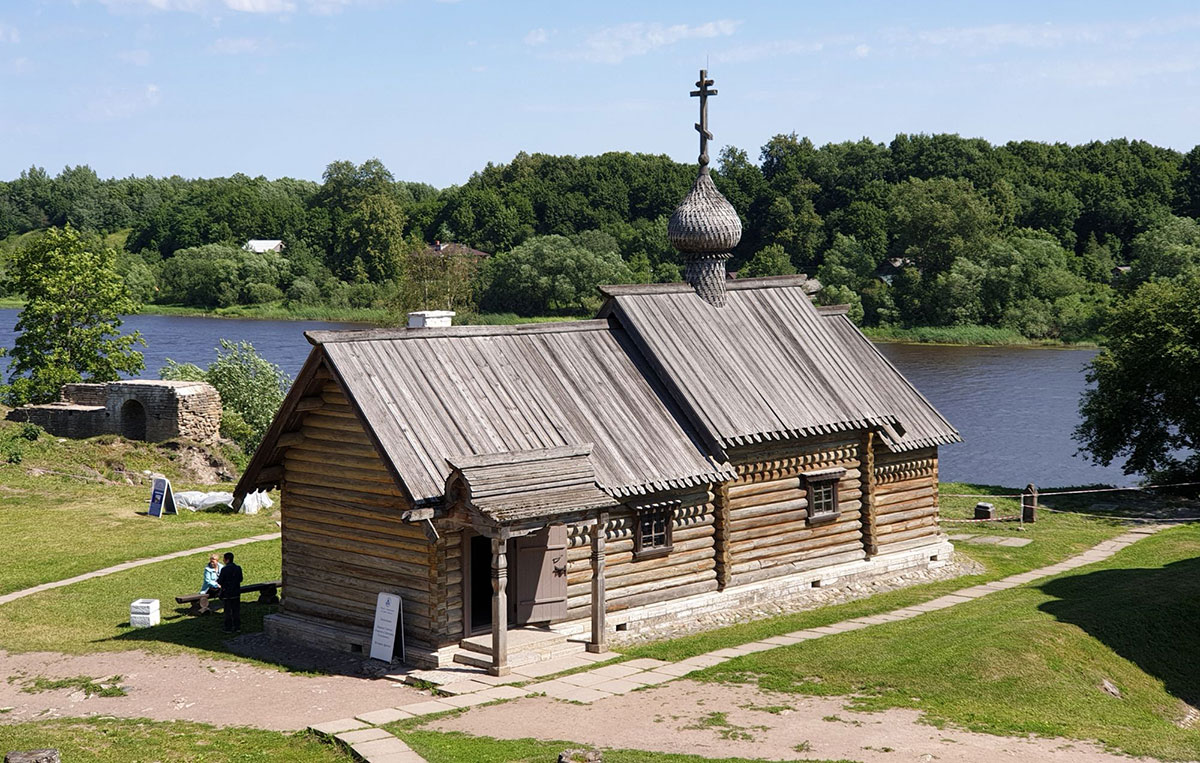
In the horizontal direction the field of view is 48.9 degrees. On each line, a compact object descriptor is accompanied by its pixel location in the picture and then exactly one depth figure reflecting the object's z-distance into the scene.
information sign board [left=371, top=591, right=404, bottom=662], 20.92
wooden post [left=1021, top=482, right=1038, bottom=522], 36.06
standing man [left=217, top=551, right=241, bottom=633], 23.52
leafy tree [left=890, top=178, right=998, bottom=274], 97.19
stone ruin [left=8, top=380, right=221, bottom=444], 42.88
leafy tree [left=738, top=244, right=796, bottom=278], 106.69
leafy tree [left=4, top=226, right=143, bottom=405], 50.00
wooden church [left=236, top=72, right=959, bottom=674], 20.83
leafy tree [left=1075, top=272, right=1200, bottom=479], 41.03
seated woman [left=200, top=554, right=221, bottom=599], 25.77
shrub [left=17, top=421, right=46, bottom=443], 41.44
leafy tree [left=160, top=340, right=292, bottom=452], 47.59
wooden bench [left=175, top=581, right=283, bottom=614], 25.14
